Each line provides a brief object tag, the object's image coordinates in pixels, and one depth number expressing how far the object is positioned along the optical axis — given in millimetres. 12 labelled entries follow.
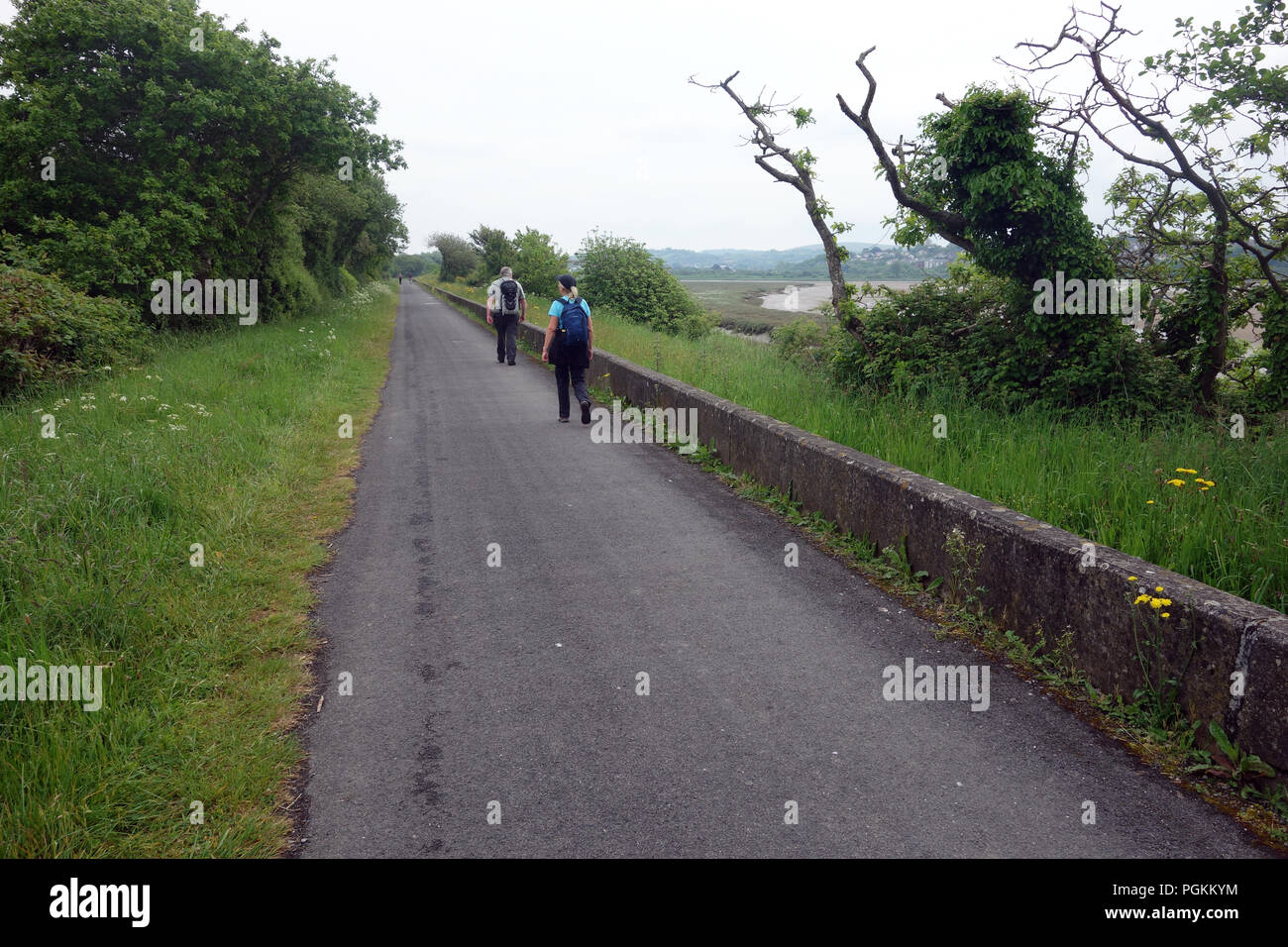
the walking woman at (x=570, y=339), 10953
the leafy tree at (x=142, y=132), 17250
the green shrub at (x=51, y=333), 10906
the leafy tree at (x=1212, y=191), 7551
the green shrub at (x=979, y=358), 8078
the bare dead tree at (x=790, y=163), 14414
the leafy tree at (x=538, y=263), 35750
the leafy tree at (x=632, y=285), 29422
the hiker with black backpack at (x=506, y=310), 17517
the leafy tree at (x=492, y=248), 47844
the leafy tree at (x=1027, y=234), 8141
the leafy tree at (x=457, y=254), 96312
